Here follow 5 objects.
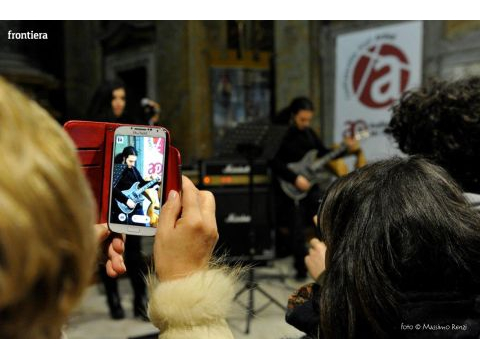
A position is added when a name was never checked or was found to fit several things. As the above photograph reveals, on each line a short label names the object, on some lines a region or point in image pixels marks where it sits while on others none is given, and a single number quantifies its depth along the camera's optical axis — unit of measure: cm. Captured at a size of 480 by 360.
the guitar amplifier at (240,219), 401
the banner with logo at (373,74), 517
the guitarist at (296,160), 432
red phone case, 80
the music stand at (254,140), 327
